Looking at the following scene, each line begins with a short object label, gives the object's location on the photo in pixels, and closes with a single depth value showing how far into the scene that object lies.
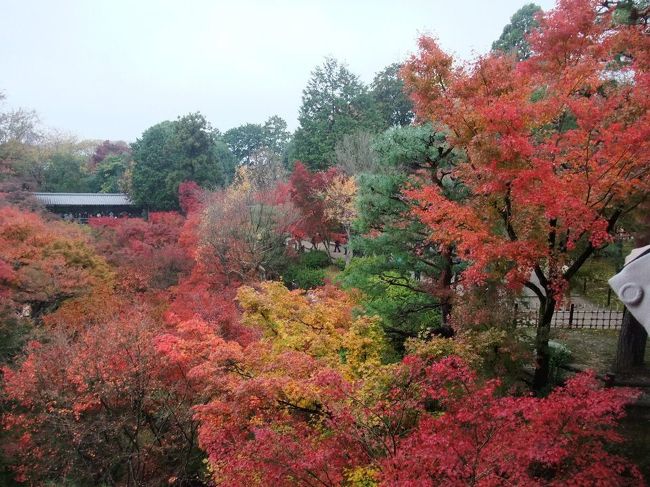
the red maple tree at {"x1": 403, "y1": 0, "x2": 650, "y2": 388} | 7.33
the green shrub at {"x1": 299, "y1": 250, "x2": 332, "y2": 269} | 26.77
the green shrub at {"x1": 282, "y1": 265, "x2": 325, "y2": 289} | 24.86
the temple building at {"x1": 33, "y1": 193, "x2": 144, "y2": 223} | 36.22
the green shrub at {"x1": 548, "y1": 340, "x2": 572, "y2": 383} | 10.58
